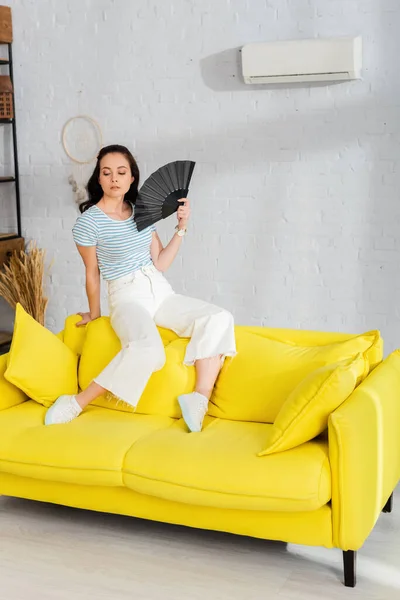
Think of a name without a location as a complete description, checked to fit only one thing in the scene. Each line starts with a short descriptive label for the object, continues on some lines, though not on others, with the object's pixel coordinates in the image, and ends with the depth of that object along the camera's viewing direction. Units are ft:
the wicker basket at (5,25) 19.58
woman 12.42
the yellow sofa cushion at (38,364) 12.68
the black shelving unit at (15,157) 20.11
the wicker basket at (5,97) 19.71
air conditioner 16.63
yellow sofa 10.04
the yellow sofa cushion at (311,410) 10.37
